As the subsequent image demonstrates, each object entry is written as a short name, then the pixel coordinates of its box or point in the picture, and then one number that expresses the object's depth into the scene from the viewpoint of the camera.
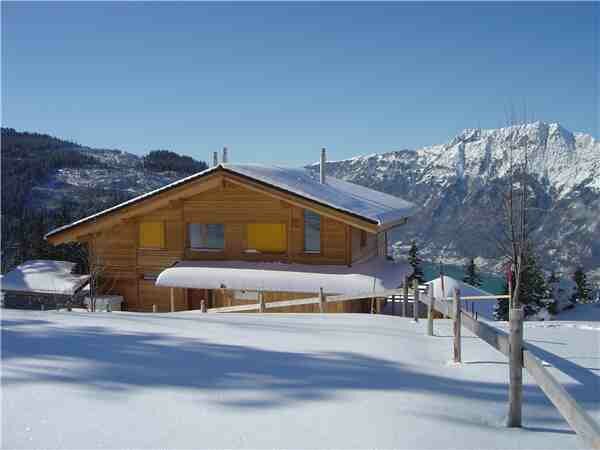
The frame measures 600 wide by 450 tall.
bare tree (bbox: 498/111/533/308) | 14.64
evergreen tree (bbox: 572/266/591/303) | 55.92
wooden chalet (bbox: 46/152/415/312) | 17.95
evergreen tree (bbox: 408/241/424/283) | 50.62
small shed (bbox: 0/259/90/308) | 24.30
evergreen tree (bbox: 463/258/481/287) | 56.54
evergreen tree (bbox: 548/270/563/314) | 44.36
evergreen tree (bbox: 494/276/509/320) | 33.81
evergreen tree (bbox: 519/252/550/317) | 41.91
